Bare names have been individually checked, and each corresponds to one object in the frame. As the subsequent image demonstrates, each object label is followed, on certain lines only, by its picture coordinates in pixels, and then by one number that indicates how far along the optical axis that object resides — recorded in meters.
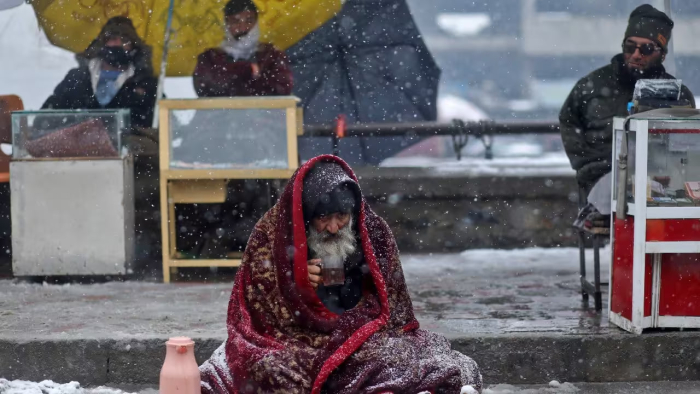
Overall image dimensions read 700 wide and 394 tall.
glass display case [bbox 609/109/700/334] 11.02
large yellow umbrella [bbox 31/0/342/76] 16.73
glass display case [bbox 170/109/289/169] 14.78
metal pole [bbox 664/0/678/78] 15.84
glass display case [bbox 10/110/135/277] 14.98
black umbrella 17.91
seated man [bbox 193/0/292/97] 16.31
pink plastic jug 8.43
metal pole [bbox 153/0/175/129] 16.72
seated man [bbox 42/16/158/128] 16.94
